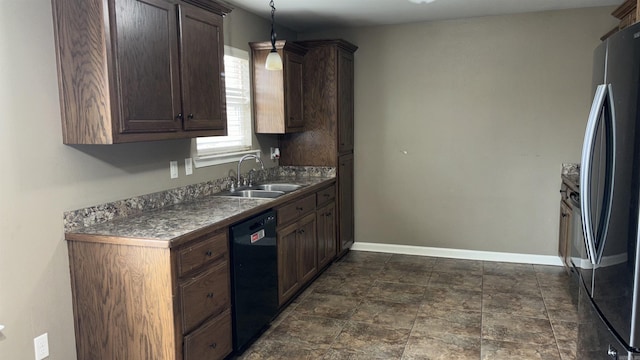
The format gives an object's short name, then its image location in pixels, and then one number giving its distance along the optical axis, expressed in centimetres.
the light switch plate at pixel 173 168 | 321
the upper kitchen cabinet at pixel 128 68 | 228
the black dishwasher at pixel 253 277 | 281
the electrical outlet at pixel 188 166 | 336
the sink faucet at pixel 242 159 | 393
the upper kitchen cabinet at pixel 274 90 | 420
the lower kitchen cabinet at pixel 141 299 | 228
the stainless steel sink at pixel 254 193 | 376
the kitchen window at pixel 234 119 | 371
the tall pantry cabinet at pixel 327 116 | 459
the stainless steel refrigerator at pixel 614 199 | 168
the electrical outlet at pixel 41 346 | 228
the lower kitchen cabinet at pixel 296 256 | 348
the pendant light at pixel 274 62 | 332
